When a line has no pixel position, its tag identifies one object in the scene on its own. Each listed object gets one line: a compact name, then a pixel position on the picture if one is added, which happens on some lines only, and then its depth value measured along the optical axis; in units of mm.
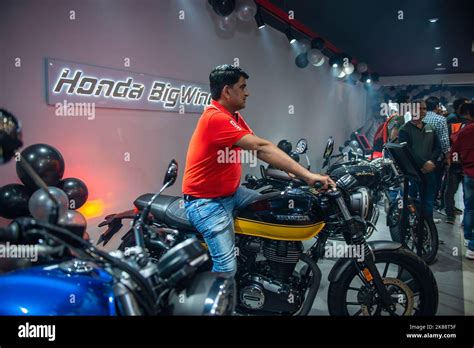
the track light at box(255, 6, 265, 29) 4535
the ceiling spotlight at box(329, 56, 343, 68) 7645
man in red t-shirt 1878
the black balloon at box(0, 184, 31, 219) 2215
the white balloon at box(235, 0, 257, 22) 4086
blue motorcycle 990
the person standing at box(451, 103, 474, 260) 3280
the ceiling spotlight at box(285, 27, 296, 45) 5328
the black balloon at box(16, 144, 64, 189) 2244
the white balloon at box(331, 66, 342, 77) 8219
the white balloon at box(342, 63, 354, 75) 7719
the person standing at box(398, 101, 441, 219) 3523
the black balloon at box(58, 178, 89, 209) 2498
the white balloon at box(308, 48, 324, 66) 6355
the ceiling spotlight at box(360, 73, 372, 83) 10111
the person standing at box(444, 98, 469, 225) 4640
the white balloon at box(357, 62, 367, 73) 9016
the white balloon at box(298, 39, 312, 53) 5988
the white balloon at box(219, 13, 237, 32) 4135
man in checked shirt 3574
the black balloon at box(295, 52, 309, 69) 6094
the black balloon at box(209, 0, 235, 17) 3836
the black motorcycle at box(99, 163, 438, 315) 2018
